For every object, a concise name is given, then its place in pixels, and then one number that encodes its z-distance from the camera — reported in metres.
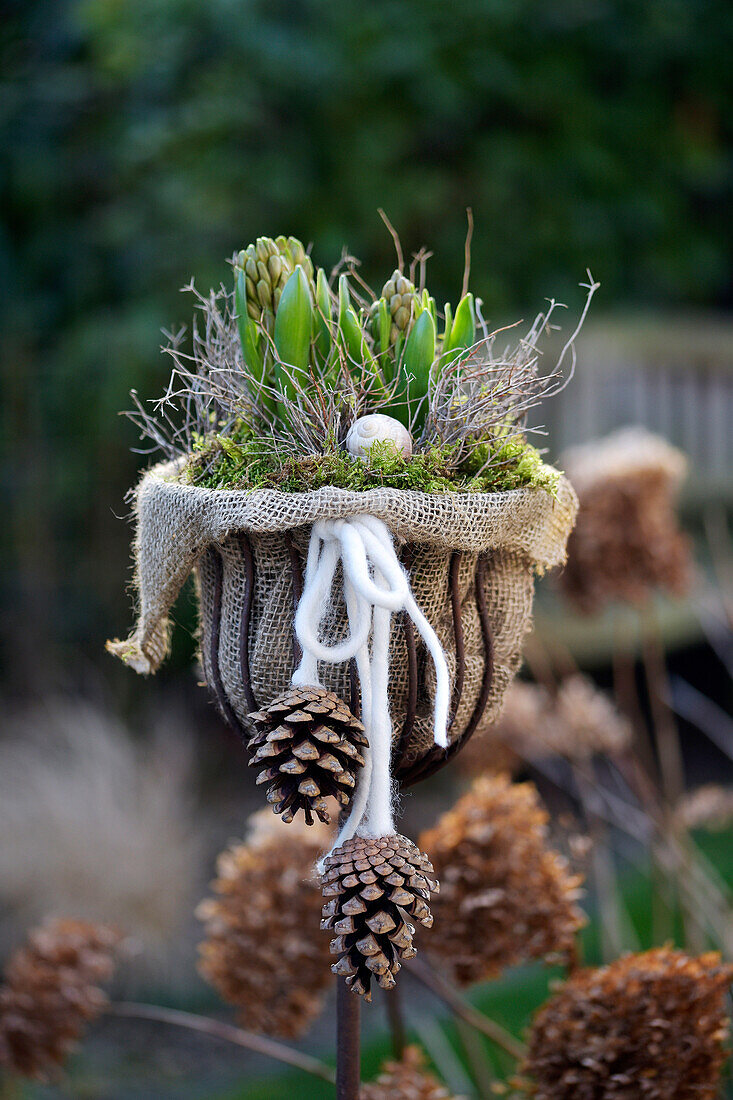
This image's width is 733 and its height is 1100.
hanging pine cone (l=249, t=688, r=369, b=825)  0.64
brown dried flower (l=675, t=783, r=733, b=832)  1.37
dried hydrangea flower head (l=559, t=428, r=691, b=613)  1.50
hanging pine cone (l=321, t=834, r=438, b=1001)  0.63
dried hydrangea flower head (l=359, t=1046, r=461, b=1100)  0.92
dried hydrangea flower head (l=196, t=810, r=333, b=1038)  1.05
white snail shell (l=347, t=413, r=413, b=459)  0.72
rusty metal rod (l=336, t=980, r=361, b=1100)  0.81
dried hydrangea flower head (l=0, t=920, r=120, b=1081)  1.10
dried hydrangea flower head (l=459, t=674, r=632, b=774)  1.59
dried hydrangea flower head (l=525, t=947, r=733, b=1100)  0.86
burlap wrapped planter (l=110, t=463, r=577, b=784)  0.70
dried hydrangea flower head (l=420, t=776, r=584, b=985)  0.98
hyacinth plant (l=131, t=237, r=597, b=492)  0.73
